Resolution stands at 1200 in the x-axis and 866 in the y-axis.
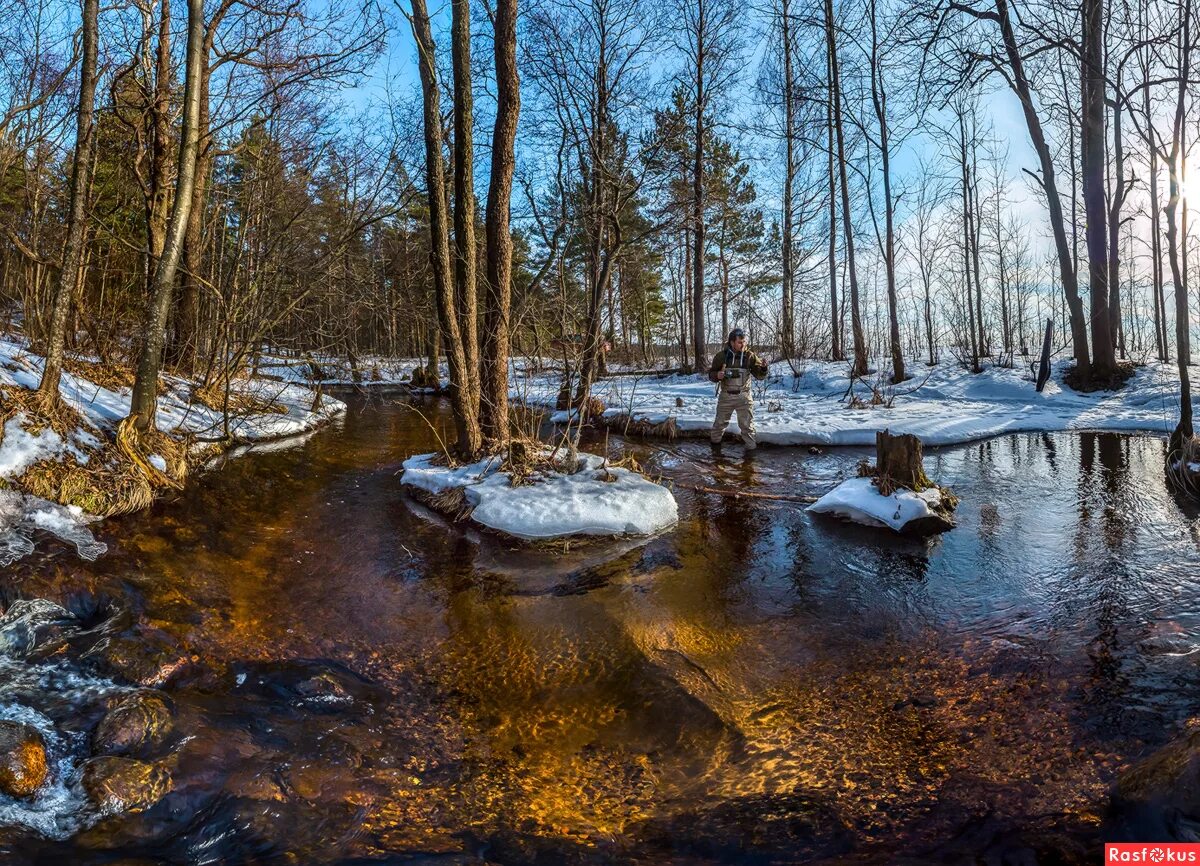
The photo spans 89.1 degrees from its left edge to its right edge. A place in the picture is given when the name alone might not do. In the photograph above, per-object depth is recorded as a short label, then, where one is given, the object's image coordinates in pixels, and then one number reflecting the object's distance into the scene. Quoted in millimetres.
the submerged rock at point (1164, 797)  2273
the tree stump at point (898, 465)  6746
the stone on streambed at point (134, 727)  2871
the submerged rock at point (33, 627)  3734
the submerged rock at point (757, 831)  2439
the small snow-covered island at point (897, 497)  6422
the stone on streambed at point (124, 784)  2521
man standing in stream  10156
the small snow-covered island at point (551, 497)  6332
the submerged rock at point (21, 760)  2525
